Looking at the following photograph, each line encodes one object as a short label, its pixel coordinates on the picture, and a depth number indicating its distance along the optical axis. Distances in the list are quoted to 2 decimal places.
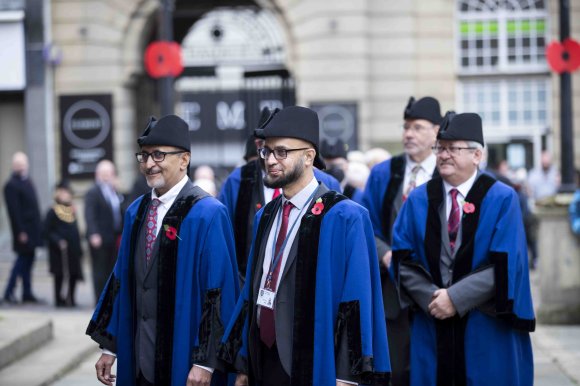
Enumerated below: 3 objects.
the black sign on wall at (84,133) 20.89
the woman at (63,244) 14.79
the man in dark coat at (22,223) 15.04
